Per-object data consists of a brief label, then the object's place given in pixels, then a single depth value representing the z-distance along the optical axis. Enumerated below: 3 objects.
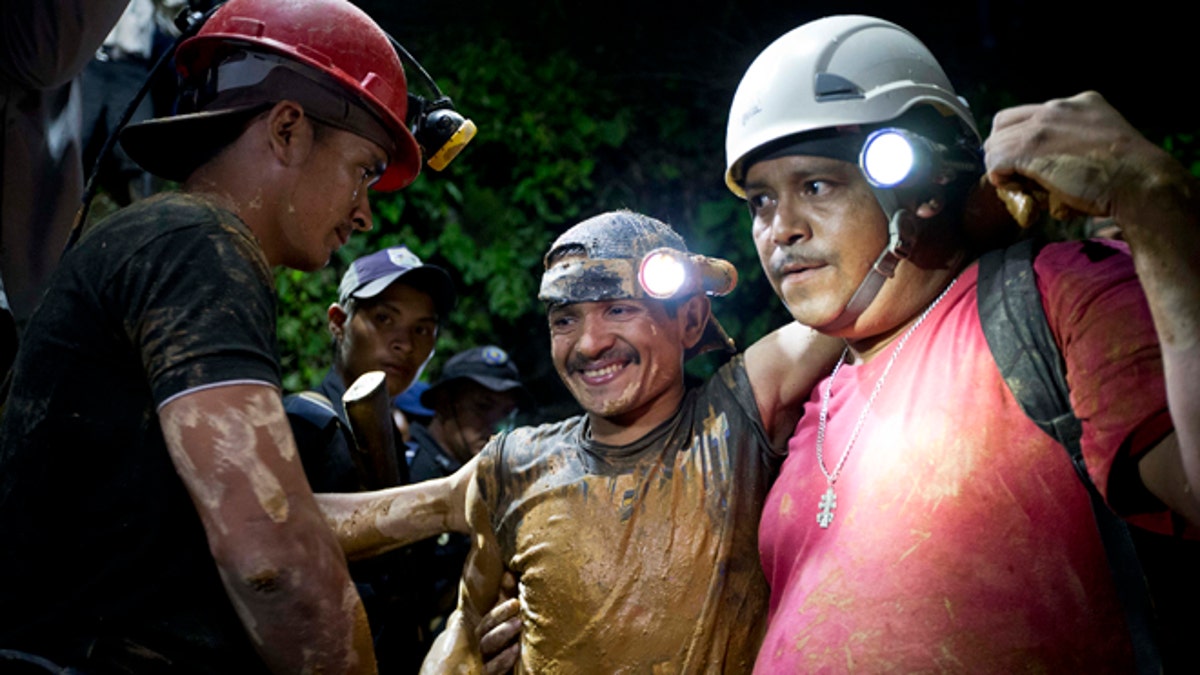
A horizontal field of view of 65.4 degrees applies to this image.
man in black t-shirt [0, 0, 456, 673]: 1.75
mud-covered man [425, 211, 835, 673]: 2.48
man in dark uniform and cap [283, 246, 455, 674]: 3.44
